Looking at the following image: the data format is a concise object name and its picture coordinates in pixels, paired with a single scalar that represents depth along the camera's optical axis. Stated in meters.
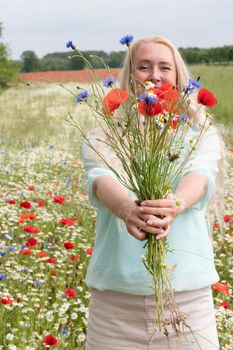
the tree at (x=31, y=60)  47.47
